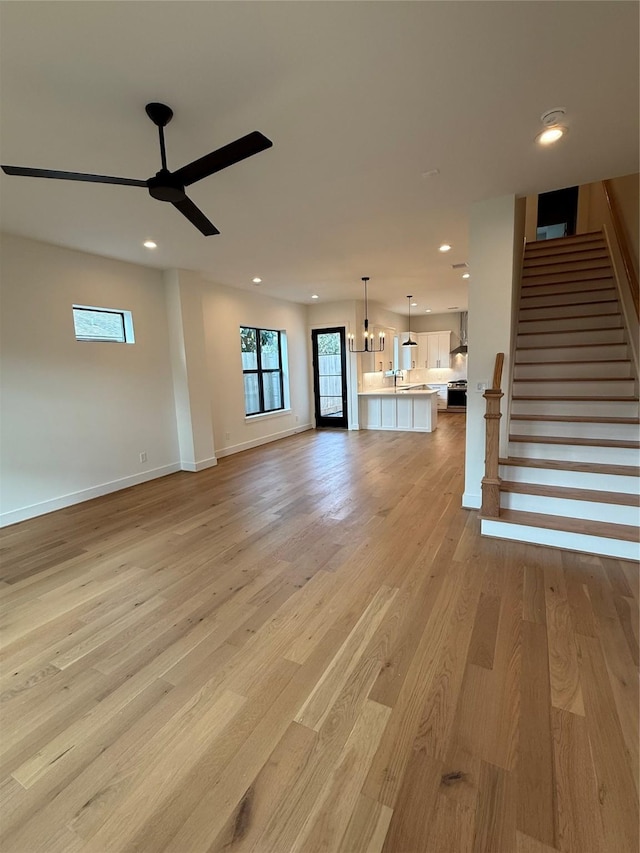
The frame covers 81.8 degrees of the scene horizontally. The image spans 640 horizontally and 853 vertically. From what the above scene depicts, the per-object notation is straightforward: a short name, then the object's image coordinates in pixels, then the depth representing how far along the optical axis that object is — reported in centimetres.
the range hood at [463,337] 1036
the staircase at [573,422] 283
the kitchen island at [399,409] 755
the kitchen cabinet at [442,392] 1077
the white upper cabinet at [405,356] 1044
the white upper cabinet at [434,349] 1080
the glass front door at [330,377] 830
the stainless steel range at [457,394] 1012
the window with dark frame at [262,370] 695
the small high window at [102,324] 438
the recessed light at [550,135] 227
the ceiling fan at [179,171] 171
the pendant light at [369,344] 752
